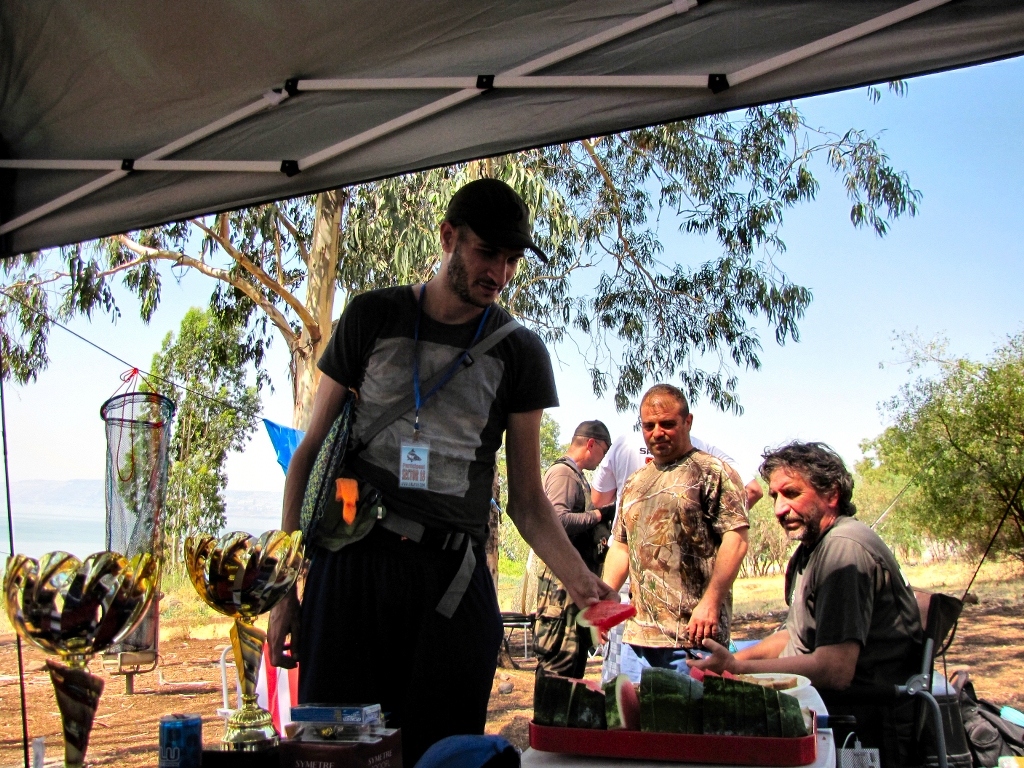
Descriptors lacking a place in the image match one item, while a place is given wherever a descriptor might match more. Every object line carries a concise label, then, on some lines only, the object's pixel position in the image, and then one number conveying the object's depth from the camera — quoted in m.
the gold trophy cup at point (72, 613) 1.00
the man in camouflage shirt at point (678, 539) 3.22
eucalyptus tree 10.27
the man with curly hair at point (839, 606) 2.36
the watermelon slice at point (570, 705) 1.46
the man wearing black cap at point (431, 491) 1.80
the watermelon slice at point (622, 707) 1.45
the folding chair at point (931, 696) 2.32
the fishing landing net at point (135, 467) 5.98
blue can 1.00
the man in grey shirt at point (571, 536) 4.60
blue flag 5.21
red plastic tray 1.39
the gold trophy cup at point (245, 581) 1.13
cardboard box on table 1.01
